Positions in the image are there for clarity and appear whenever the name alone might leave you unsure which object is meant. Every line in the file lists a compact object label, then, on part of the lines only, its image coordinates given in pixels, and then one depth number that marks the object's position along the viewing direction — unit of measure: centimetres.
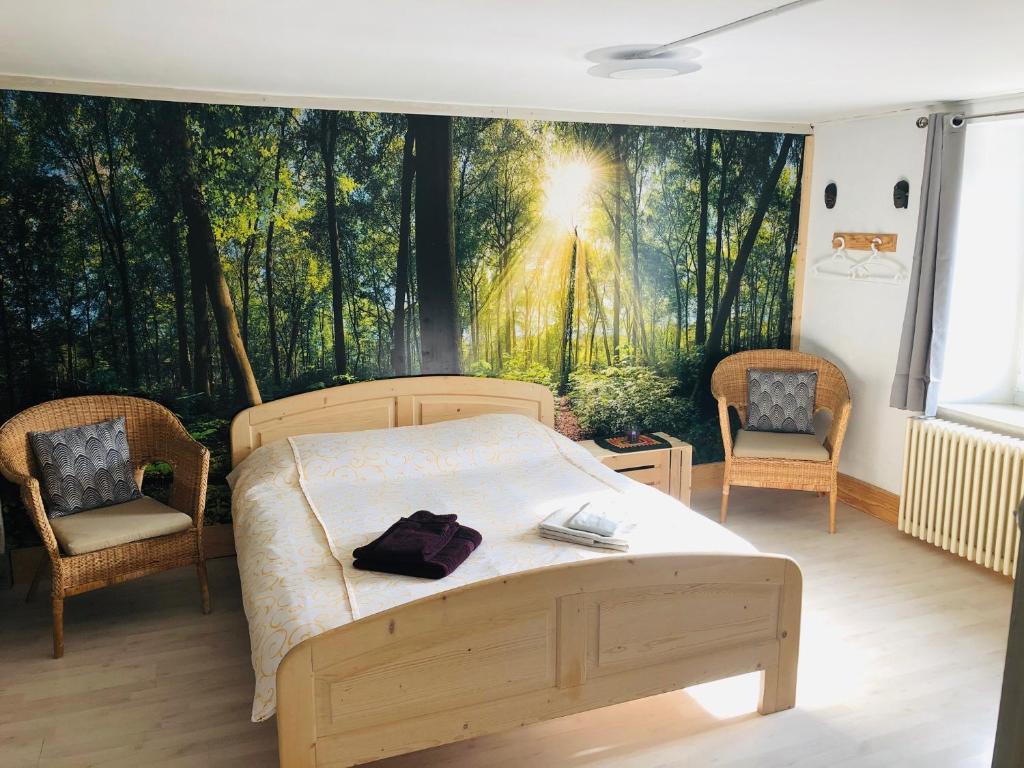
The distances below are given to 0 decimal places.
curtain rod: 402
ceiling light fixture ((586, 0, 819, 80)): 284
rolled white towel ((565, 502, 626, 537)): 311
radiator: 394
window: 429
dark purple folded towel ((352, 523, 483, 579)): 283
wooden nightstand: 468
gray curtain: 415
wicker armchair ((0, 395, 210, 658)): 337
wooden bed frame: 239
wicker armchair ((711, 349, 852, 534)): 463
